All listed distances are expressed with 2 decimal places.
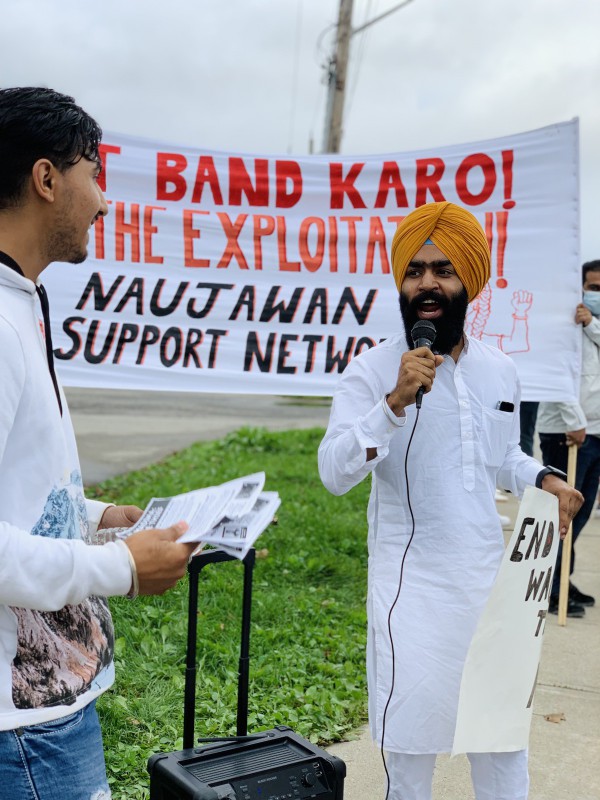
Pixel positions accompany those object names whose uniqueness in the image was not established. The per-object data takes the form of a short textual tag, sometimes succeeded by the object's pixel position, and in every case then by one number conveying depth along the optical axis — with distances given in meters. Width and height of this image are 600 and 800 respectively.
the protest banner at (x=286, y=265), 5.48
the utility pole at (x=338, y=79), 13.56
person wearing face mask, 5.71
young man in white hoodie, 1.58
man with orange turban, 2.56
